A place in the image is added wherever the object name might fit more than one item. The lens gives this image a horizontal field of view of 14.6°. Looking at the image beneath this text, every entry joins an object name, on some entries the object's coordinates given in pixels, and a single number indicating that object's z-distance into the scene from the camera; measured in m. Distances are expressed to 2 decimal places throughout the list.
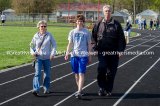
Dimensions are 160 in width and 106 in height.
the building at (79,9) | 164.96
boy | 14.12
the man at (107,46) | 14.36
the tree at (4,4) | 175.19
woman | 14.67
